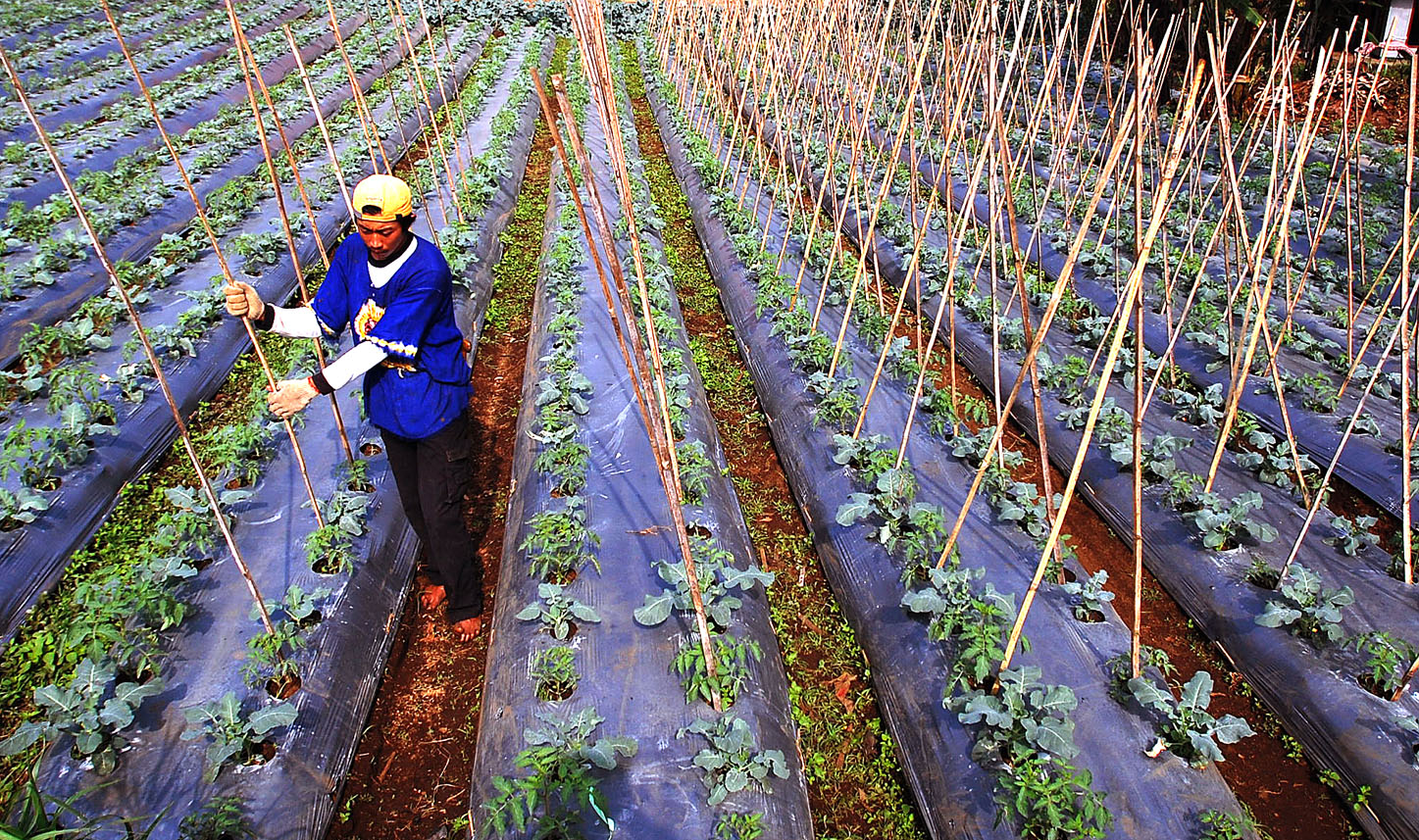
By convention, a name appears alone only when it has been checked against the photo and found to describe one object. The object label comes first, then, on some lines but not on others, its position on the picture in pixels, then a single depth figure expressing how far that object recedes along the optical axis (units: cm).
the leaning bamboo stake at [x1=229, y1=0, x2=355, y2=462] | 332
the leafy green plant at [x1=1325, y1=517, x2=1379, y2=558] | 378
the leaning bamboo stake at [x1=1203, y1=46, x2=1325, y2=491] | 375
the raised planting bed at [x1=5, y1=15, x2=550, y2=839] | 260
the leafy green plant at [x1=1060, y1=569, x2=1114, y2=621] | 337
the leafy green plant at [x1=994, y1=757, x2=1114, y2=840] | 250
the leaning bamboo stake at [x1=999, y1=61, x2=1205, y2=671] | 234
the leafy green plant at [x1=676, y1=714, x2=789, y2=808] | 261
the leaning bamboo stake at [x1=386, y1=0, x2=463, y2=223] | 774
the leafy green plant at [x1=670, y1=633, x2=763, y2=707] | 291
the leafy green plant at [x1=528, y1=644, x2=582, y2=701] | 297
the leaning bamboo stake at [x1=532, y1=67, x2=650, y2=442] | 236
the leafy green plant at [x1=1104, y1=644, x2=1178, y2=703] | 304
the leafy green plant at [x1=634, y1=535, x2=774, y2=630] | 317
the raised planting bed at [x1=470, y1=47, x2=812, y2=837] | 258
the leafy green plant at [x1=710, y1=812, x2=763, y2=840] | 248
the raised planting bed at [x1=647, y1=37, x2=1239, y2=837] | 270
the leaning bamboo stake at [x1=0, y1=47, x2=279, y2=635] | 245
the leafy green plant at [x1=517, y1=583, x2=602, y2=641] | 315
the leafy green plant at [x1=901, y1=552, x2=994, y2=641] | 324
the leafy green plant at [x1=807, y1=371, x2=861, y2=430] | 470
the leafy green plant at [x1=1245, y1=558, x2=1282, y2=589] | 369
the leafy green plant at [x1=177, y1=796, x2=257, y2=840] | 243
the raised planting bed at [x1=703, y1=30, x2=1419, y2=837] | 301
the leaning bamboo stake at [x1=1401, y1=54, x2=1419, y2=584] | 350
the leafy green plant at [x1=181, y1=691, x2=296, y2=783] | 264
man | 293
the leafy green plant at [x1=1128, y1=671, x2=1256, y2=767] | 277
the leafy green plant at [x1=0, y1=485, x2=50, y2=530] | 376
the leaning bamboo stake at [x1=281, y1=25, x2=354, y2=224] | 410
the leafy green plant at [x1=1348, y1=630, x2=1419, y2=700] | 311
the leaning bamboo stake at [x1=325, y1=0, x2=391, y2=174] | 582
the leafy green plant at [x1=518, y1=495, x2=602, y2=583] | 348
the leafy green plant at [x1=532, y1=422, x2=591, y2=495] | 405
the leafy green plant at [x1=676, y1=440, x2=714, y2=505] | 395
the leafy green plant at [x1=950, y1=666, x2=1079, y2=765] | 273
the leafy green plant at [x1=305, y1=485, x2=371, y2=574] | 350
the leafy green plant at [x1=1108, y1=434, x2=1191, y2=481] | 430
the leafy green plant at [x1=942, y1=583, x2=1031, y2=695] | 302
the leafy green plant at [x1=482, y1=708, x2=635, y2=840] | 243
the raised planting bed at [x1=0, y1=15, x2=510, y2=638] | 378
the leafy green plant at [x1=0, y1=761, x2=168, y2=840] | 194
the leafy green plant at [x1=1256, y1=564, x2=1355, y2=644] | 335
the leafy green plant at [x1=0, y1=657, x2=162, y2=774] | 257
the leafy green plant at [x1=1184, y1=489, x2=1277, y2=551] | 382
